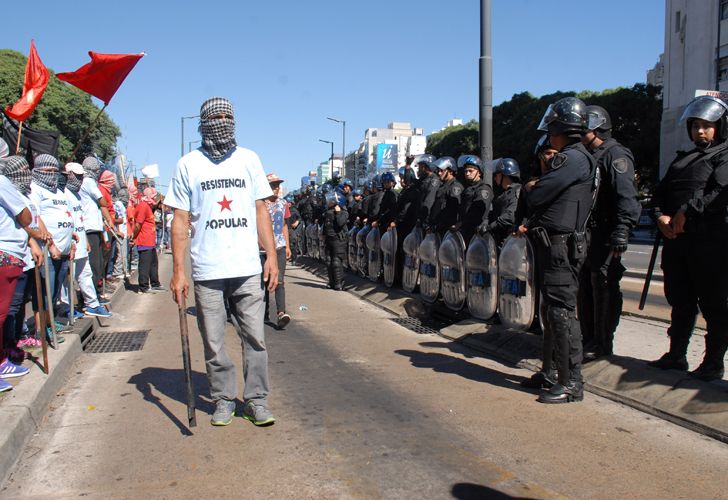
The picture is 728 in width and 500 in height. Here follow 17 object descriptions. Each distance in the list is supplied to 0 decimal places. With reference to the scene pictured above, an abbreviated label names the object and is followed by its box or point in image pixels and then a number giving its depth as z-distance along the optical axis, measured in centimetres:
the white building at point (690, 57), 3859
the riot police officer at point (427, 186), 914
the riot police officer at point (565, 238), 474
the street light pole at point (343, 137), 5712
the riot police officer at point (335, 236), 1227
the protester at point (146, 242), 1225
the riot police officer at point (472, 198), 765
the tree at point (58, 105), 3828
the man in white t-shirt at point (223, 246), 425
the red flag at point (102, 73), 888
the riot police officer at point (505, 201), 682
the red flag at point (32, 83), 913
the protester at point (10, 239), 487
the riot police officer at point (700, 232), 459
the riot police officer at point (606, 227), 514
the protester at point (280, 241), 837
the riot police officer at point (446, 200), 841
